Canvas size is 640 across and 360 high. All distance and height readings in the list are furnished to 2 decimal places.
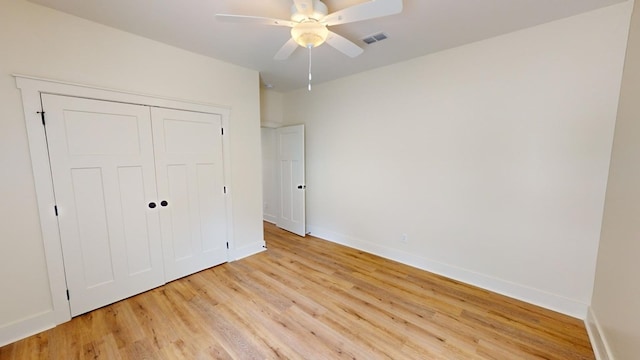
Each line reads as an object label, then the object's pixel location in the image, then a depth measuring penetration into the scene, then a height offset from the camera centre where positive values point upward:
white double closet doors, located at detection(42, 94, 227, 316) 2.24 -0.38
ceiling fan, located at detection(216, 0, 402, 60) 1.54 +0.98
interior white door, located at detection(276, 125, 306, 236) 4.51 -0.40
